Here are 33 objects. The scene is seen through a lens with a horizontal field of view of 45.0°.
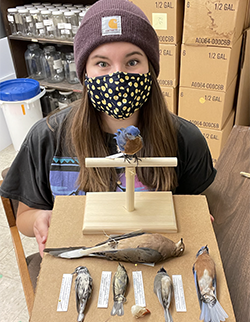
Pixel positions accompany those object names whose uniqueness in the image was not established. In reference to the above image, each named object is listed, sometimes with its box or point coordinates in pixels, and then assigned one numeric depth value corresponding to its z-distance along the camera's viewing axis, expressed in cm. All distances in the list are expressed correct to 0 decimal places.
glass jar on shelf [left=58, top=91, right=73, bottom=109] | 288
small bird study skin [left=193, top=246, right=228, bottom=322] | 54
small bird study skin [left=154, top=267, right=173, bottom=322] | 55
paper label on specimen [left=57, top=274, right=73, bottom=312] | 56
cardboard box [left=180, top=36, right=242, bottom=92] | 196
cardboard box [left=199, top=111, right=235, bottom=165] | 226
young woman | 85
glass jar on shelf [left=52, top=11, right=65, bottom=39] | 241
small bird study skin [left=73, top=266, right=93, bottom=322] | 55
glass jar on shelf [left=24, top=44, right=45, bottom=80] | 287
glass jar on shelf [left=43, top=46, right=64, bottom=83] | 272
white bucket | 251
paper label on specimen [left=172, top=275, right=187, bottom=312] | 56
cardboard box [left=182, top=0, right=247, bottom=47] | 180
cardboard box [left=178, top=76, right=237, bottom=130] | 213
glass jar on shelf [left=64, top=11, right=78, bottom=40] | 237
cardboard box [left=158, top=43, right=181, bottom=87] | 210
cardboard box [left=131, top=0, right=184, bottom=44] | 196
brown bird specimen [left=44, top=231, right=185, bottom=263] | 62
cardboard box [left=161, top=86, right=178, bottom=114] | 225
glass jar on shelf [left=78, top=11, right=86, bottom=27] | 235
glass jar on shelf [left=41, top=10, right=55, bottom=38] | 245
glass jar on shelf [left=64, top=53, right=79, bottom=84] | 271
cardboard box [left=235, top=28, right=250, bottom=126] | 211
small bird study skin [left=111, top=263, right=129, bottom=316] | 56
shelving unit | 261
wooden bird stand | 66
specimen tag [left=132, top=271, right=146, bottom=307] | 57
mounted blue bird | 61
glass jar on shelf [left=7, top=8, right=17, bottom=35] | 256
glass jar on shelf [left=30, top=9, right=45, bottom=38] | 249
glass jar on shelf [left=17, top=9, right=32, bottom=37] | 254
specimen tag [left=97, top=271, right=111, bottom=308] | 57
